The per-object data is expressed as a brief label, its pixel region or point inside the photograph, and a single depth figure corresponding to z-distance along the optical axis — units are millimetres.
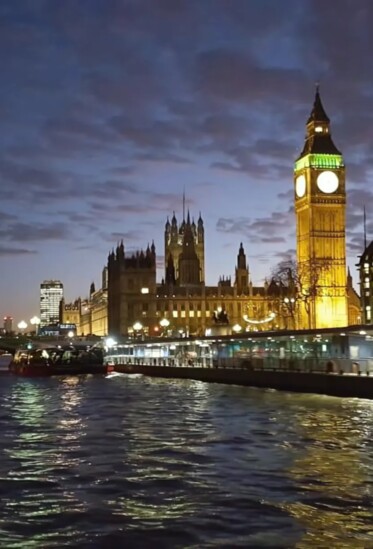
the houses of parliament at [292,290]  135000
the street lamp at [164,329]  167312
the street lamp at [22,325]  153750
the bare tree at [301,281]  112062
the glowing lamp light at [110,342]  127188
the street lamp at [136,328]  149575
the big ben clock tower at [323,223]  135250
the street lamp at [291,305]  104569
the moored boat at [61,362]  100625
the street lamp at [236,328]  126375
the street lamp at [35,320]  136525
